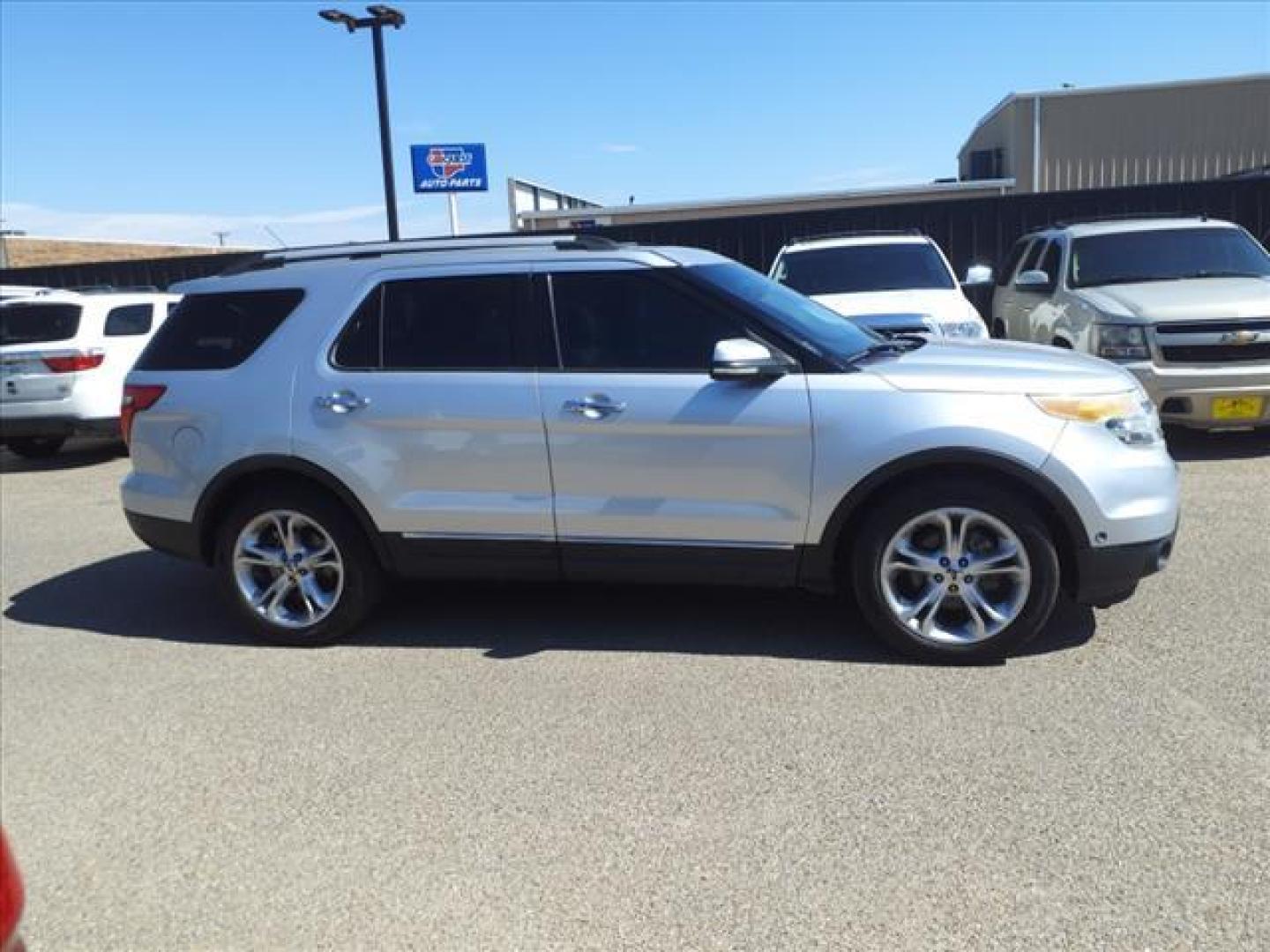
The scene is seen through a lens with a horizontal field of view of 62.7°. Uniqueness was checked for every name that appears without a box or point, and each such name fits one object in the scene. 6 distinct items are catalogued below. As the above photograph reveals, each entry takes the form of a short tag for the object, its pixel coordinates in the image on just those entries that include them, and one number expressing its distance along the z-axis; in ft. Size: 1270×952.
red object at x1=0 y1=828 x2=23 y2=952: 4.81
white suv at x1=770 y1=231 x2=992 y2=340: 27.68
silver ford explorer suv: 13.70
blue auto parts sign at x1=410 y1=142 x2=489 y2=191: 62.75
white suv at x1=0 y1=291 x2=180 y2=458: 33.94
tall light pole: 53.47
